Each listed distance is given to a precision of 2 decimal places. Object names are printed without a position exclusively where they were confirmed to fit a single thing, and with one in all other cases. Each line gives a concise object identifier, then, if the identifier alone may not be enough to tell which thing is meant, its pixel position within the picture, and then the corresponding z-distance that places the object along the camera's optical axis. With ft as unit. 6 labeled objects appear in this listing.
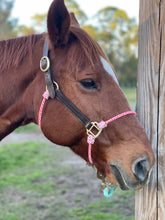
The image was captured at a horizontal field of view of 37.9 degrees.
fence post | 4.85
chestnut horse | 5.01
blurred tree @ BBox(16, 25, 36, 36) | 97.75
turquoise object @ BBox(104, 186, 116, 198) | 5.43
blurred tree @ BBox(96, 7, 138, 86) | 96.89
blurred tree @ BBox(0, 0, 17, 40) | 102.94
